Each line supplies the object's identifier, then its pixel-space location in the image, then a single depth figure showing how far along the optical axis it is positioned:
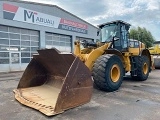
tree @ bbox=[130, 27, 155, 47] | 26.55
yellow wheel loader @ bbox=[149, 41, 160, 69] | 10.11
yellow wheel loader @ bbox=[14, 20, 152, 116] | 2.88
